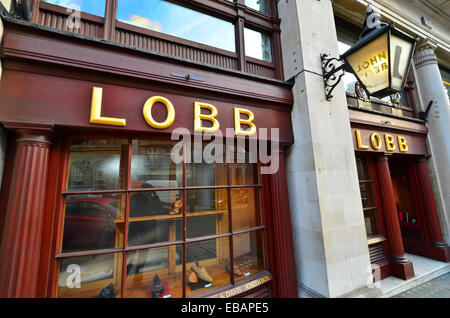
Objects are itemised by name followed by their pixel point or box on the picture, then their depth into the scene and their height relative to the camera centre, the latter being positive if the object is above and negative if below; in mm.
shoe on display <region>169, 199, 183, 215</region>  2931 -205
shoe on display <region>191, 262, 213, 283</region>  2719 -1140
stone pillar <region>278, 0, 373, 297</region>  2760 +209
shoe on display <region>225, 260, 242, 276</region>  2870 -1179
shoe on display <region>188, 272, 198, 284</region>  2650 -1180
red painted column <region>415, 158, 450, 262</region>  4659 -805
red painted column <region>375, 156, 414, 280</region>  3912 -867
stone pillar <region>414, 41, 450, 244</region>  5070 +1712
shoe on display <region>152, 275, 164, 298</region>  2451 -1212
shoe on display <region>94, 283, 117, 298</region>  2248 -1131
